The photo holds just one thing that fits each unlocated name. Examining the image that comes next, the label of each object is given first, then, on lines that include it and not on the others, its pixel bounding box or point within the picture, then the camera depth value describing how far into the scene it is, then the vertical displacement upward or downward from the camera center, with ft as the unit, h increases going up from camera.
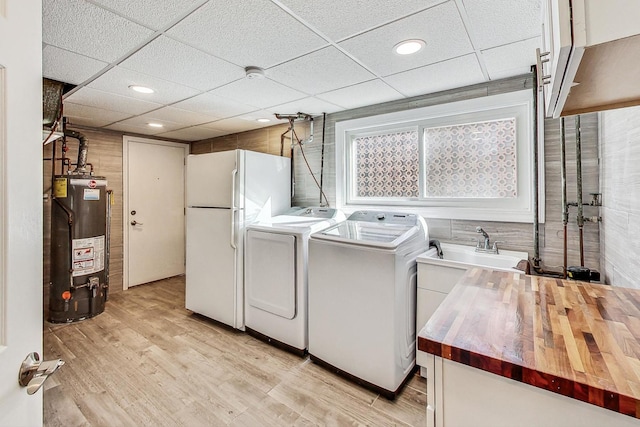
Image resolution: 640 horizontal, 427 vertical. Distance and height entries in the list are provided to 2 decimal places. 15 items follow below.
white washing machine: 6.32 -2.00
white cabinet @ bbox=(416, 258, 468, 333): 6.49 -1.61
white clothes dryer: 8.09 -1.86
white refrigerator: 9.35 -0.03
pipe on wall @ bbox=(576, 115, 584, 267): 6.16 +0.58
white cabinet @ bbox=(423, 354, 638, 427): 2.11 -1.50
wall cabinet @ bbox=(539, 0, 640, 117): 2.06 +1.26
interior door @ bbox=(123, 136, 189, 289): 13.79 +0.22
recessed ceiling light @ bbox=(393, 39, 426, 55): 5.63 +3.25
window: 7.37 +1.55
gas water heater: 10.19 -1.04
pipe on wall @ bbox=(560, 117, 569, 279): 6.37 +0.63
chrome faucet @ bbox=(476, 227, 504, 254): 7.35 -0.83
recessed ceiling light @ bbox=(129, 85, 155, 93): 7.98 +3.44
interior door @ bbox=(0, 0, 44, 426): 1.94 +0.10
